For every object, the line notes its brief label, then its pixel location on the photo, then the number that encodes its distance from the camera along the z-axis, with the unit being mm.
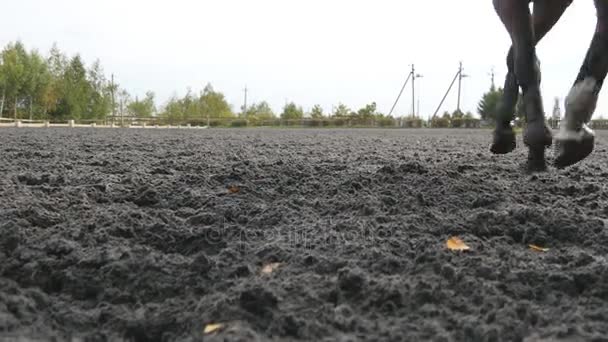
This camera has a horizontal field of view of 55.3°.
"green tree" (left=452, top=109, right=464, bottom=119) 73156
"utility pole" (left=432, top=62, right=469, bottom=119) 68438
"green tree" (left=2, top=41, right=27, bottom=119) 53219
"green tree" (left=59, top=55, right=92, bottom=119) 60406
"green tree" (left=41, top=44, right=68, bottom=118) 57656
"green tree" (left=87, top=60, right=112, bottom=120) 65062
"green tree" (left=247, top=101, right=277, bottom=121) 90031
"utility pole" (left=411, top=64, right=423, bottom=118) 76750
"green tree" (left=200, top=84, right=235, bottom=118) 82438
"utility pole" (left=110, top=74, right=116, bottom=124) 70250
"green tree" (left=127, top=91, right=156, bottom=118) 80562
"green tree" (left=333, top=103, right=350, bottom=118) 81775
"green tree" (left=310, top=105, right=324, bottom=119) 82625
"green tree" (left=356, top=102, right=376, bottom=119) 70219
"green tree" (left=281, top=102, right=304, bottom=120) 81062
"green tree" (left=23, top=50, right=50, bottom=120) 55219
